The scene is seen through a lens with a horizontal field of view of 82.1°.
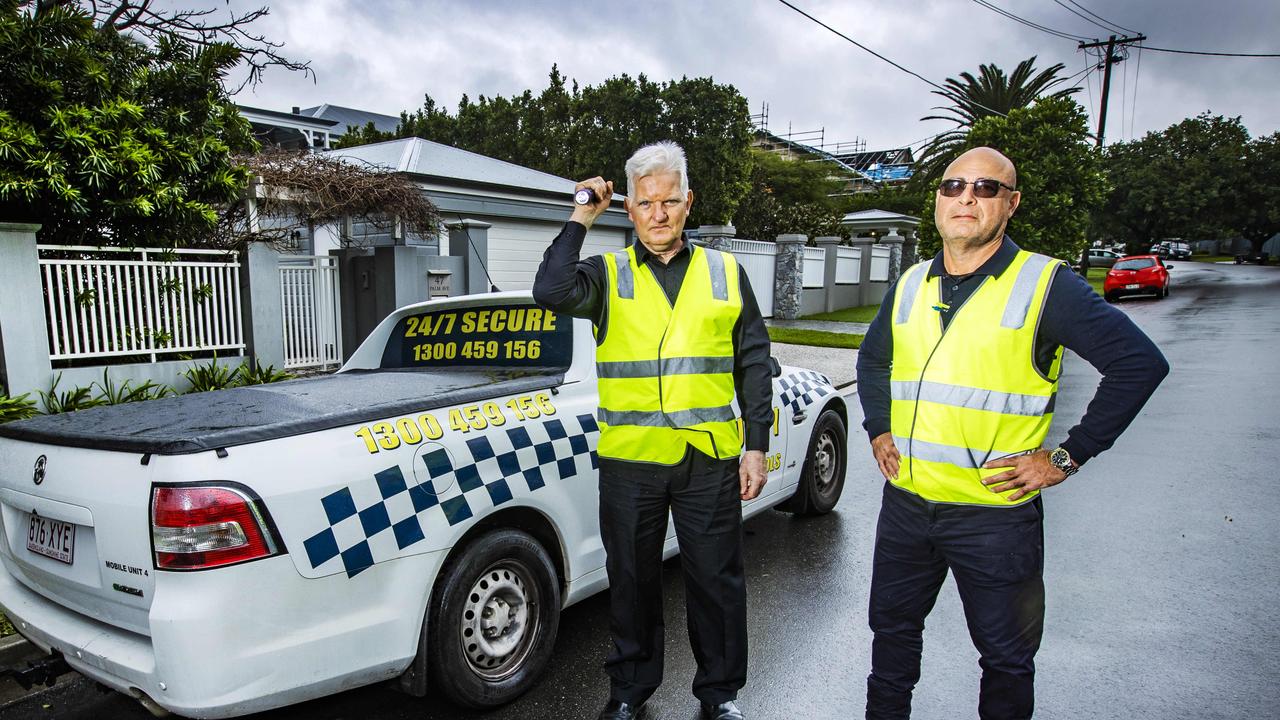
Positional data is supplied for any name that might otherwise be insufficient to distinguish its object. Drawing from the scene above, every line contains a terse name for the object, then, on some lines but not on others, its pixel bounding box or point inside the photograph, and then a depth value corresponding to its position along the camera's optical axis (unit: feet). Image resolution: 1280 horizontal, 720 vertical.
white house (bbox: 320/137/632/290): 40.81
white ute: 6.44
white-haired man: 7.82
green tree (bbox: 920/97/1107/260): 49.47
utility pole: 97.55
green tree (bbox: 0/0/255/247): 18.95
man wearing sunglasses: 6.48
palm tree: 108.78
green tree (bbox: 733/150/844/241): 78.64
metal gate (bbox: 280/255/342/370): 27.35
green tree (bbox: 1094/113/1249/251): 139.33
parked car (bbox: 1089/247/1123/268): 147.84
